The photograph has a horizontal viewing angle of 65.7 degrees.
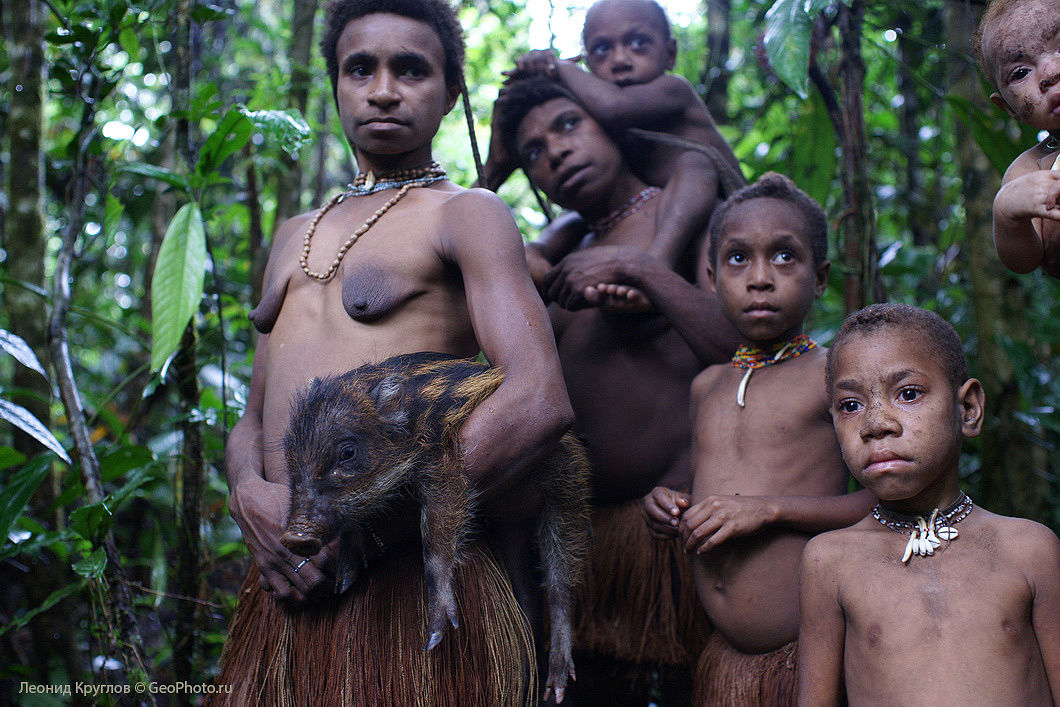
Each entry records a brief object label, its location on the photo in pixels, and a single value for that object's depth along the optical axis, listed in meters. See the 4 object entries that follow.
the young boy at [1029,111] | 1.28
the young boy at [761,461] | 1.74
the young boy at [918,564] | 1.37
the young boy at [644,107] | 2.38
